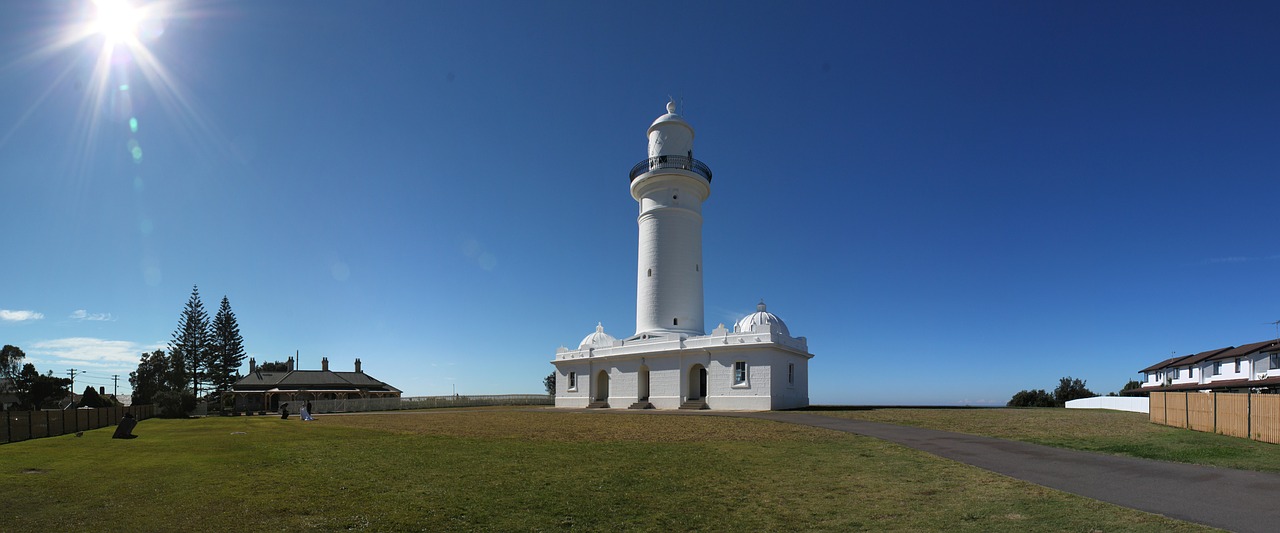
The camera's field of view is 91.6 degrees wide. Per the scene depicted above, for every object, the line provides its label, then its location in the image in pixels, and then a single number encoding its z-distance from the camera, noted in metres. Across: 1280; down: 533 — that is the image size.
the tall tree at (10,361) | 73.14
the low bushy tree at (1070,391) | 52.22
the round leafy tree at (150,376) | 65.26
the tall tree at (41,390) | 64.50
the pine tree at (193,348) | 61.56
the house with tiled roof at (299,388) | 56.13
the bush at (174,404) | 44.05
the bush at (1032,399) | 48.68
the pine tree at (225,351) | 63.28
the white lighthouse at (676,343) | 33.00
